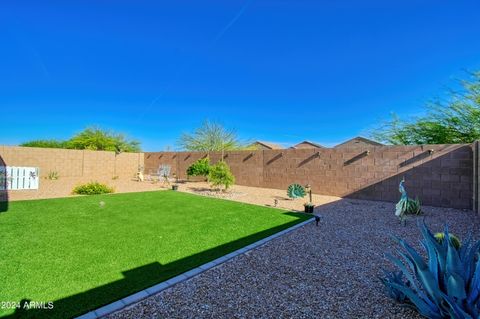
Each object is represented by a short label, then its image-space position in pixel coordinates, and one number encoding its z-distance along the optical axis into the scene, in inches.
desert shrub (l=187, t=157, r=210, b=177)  409.1
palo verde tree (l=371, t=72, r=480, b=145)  325.7
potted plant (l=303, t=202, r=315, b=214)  224.7
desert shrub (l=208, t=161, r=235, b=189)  370.0
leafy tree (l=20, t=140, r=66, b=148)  834.8
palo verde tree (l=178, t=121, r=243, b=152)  829.2
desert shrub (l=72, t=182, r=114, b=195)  326.5
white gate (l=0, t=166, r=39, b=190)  295.3
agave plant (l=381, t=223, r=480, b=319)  60.2
